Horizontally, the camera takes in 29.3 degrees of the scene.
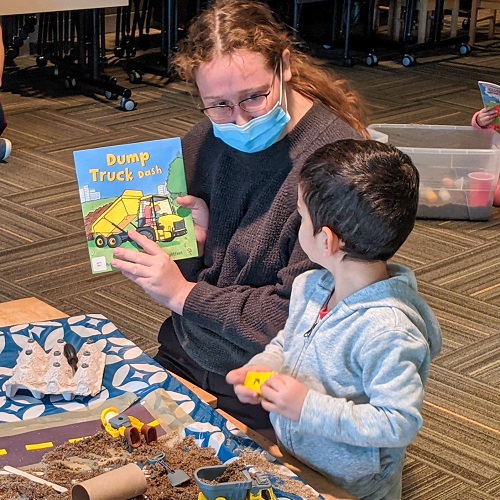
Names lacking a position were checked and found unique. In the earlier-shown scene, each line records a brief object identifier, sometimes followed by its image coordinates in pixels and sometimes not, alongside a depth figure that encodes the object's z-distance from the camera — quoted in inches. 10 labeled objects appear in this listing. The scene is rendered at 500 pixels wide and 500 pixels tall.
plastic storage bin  149.8
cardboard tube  49.1
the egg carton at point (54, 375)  62.3
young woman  65.4
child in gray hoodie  52.8
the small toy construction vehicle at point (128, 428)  56.2
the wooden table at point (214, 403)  56.3
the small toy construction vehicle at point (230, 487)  49.9
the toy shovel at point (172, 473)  52.1
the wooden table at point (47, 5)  187.6
